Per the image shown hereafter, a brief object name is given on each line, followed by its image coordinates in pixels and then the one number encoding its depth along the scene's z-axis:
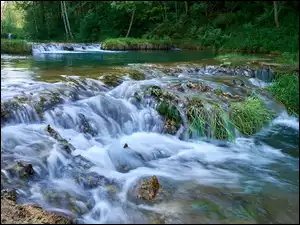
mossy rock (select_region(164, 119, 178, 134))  5.59
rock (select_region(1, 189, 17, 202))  3.03
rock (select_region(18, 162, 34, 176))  3.48
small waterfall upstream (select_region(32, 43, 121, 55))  16.91
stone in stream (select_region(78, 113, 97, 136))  5.12
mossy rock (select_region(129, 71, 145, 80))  7.67
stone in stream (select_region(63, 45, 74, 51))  18.24
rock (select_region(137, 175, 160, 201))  3.45
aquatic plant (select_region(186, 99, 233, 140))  5.58
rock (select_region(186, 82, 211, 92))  7.06
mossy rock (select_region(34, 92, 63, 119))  5.10
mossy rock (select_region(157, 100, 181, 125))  5.81
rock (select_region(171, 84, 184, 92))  6.88
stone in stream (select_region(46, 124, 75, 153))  4.24
